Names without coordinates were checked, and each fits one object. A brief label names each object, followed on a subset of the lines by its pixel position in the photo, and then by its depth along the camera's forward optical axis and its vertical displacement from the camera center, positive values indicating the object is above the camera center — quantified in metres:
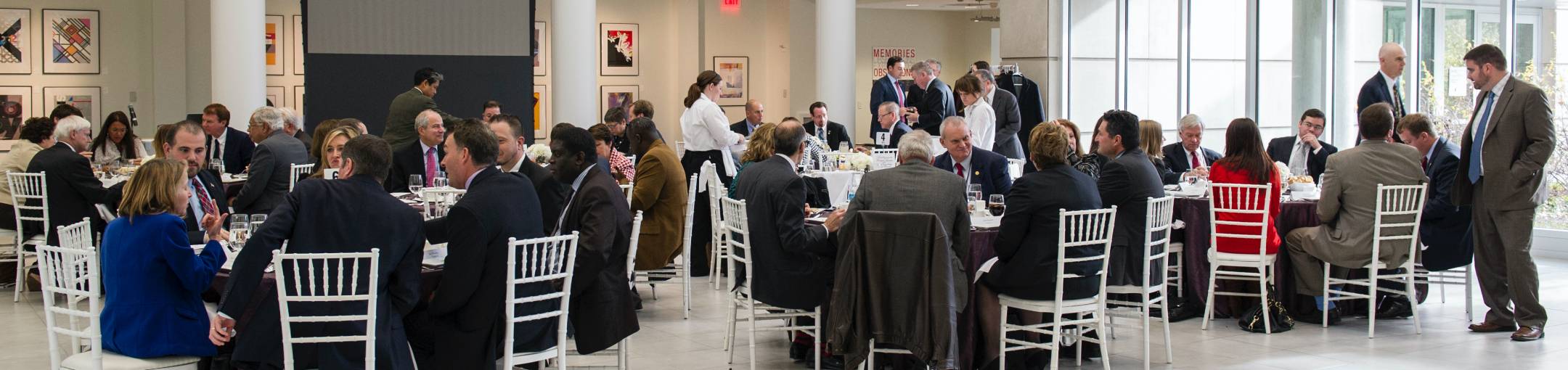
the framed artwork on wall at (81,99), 13.63 +0.41
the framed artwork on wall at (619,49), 17.44 +1.19
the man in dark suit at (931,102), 11.12 +0.32
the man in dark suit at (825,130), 10.59 +0.08
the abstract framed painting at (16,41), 13.38 +1.00
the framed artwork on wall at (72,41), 13.61 +1.01
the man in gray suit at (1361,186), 6.38 -0.22
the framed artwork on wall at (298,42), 15.10 +1.11
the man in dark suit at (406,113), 8.59 +0.17
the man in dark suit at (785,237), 5.12 -0.38
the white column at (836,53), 12.70 +0.84
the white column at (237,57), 10.47 +0.66
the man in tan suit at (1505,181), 6.21 -0.20
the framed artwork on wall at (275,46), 14.95 +1.06
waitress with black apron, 9.45 +0.05
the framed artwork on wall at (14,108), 13.41 +0.31
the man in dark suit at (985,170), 6.93 -0.16
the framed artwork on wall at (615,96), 17.52 +0.57
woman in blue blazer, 4.13 -0.45
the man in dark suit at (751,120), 10.54 +0.15
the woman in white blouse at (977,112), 9.38 +0.20
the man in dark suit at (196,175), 5.85 -0.18
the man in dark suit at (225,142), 9.05 -0.03
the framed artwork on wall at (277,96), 14.96 +0.48
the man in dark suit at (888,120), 9.97 +0.15
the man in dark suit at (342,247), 3.98 -0.33
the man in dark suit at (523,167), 5.41 -0.12
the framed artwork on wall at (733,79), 18.48 +0.85
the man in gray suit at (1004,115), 10.32 +0.20
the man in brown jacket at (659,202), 6.79 -0.33
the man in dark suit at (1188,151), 7.61 -0.07
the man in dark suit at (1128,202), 5.66 -0.27
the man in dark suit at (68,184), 7.40 -0.26
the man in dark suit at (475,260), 4.17 -0.39
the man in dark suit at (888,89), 11.73 +0.45
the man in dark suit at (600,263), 4.72 -0.45
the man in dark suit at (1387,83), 8.49 +0.38
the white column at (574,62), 11.43 +0.67
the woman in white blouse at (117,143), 9.05 -0.03
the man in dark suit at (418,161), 7.45 -0.13
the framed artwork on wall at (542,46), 16.70 +1.18
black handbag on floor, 6.62 -0.90
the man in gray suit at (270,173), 7.29 -0.19
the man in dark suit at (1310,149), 7.77 -0.06
